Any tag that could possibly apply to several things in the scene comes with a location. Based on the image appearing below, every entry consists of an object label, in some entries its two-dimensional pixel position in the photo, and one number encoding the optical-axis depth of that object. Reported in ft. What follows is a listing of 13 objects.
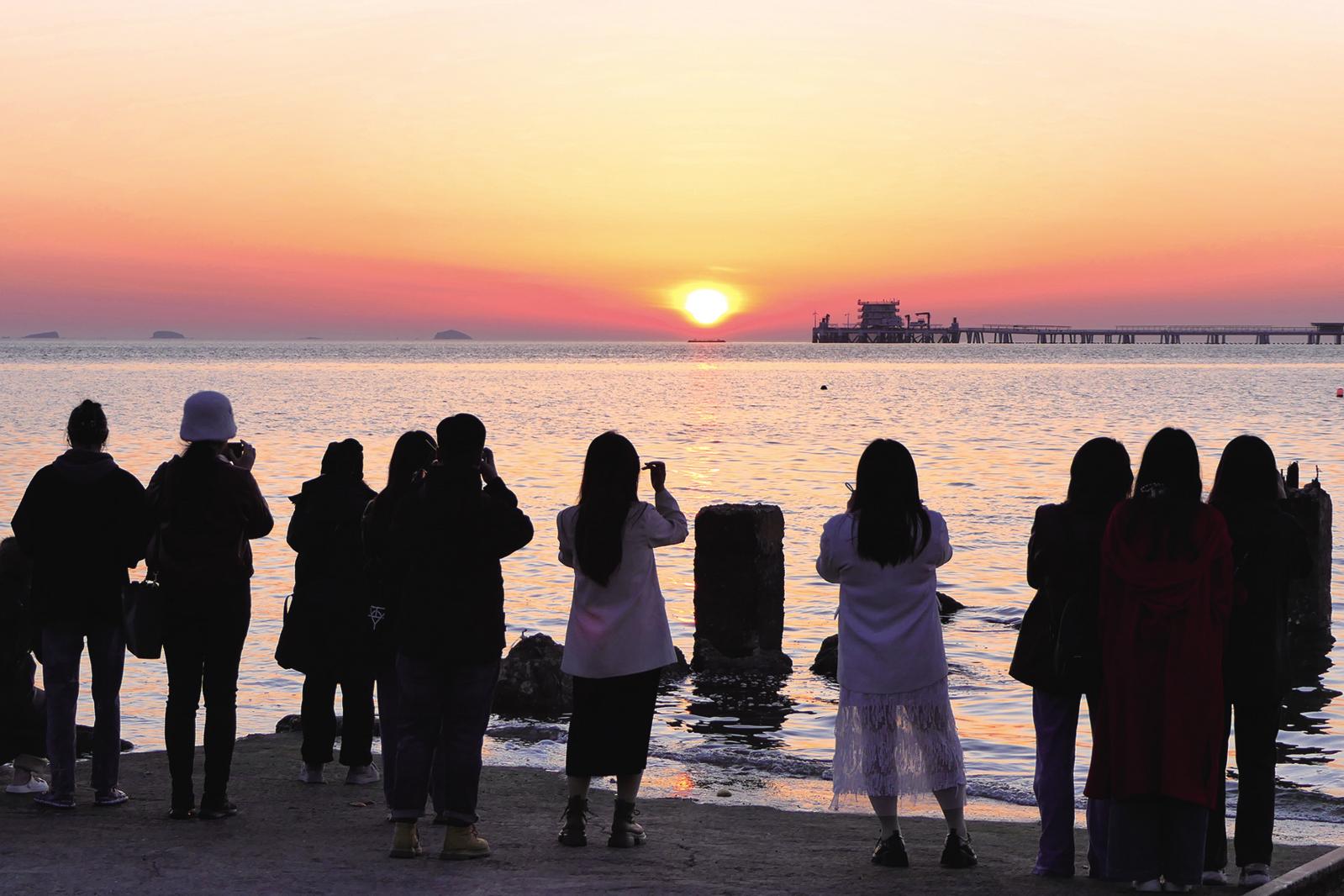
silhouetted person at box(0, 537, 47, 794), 49.70
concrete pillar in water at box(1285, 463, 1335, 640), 98.32
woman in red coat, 39.29
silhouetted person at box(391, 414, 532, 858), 42.96
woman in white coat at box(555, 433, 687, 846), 44.86
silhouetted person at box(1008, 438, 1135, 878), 41.24
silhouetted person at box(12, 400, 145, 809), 47.65
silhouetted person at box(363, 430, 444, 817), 44.32
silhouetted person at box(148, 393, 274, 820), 46.52
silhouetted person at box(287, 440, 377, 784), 51.67
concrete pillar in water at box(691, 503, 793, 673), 89.51
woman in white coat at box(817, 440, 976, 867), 43.32
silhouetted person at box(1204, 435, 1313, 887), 41.47
